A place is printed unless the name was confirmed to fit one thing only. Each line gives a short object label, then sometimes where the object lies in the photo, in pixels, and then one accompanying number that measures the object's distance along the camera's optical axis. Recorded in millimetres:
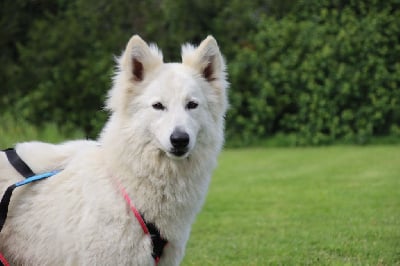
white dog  3828
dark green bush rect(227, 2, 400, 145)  16359
